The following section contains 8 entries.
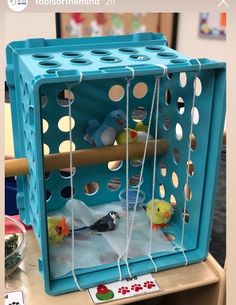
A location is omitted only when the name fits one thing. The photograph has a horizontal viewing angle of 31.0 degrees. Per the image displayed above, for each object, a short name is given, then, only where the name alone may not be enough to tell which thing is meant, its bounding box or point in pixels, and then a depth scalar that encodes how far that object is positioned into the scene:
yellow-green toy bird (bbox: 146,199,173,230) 0.86
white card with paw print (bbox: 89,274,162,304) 0.71
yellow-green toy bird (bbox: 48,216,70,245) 0.80
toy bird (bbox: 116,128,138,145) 0.82
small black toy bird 0.86
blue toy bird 0.81
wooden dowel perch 0.74
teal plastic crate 0.66
